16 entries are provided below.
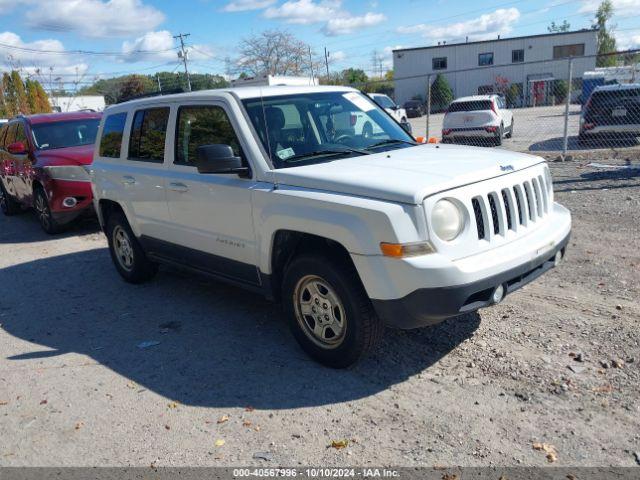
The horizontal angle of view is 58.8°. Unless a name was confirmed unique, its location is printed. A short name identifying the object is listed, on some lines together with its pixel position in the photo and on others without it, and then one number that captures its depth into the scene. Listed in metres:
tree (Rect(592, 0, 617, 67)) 77.18
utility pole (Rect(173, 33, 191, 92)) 48.12
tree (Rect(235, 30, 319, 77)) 45.78
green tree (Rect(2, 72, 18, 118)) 35.78
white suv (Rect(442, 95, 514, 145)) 15.88
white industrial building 46.56
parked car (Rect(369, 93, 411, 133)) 23.95
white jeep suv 3.43
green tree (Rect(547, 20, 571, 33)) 87.25
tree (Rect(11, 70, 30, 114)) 35.66
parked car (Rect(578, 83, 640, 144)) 12.80
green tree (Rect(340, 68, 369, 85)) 59.67
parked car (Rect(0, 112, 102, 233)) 9.13
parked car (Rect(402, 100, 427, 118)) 38.94
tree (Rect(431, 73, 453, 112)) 46.53
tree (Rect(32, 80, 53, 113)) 36.75
